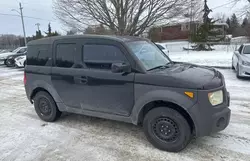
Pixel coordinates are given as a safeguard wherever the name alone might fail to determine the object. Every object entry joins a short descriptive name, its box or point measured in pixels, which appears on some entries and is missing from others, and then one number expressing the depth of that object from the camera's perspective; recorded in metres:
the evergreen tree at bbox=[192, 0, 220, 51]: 24.62
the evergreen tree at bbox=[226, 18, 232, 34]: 47.13
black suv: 2.91
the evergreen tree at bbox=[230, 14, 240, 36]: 40.43
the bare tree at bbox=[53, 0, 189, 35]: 15.33
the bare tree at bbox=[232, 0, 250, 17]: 17.49
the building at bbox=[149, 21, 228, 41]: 37.53
